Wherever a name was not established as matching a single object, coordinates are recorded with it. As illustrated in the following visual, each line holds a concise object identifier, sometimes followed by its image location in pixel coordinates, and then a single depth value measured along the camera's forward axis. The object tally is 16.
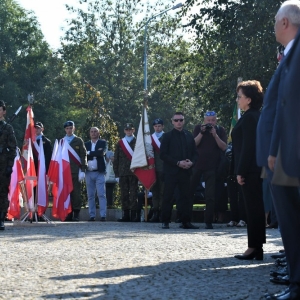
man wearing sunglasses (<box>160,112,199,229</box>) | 15.88
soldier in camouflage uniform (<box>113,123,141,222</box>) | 19.86
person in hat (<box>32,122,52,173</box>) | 19.32
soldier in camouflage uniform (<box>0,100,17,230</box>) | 14.75
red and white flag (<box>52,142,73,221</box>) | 18.64
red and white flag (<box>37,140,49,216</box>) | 17.45
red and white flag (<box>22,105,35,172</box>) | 17.94
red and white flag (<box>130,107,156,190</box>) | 19.45
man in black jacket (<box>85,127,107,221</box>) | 20.45
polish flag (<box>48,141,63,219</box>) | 18.58
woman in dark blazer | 9.11
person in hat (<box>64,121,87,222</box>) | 20.17
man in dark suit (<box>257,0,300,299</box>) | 5.60
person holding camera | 16.27
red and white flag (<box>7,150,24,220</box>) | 17.14
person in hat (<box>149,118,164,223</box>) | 19.52
